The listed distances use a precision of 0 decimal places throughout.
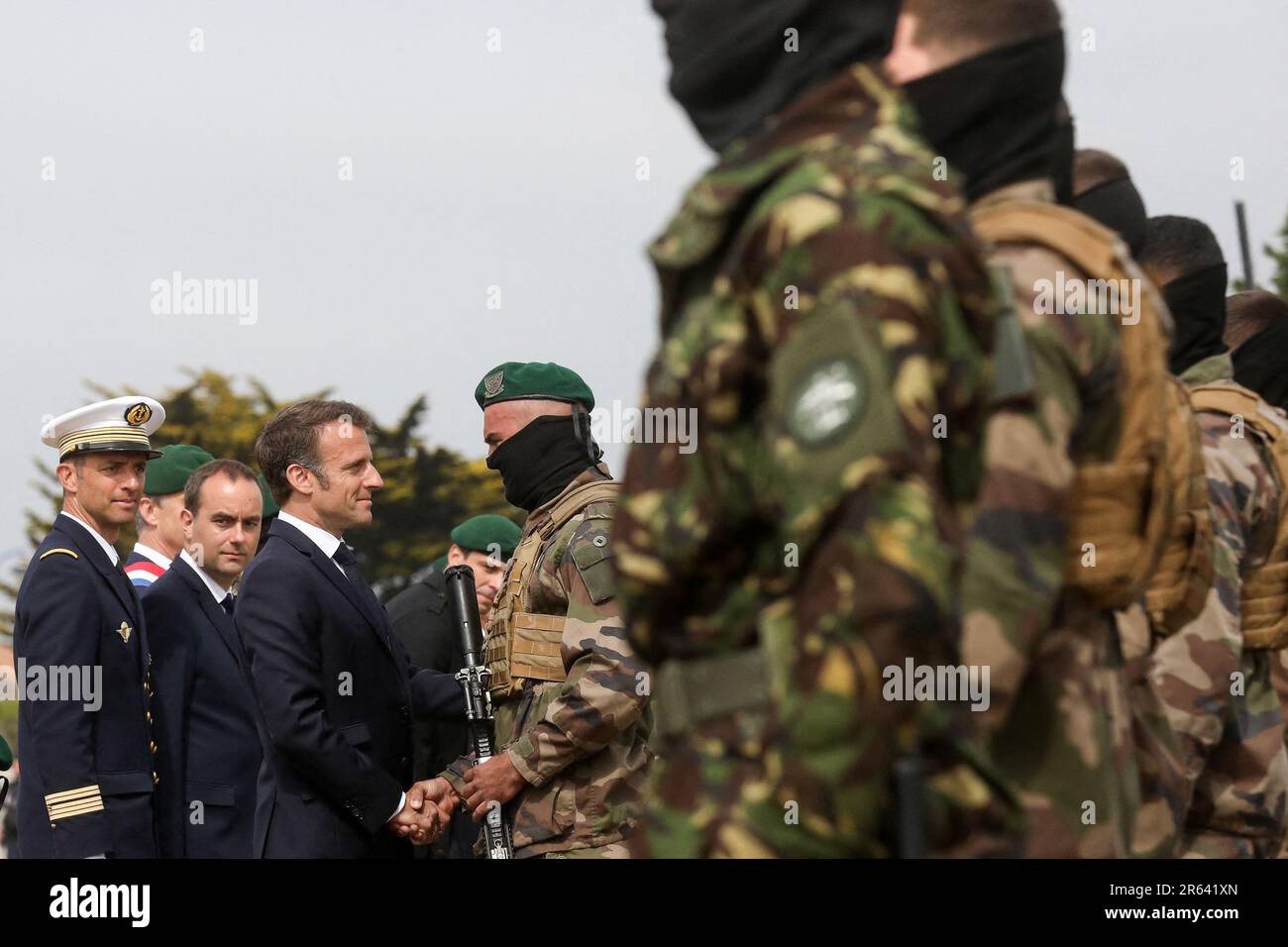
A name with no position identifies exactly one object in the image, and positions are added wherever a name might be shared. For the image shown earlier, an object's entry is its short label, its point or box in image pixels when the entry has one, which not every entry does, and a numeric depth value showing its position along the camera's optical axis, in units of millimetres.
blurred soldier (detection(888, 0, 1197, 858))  2988
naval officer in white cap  6195
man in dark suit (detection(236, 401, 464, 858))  6477
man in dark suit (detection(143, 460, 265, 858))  6949
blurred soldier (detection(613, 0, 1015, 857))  2457
